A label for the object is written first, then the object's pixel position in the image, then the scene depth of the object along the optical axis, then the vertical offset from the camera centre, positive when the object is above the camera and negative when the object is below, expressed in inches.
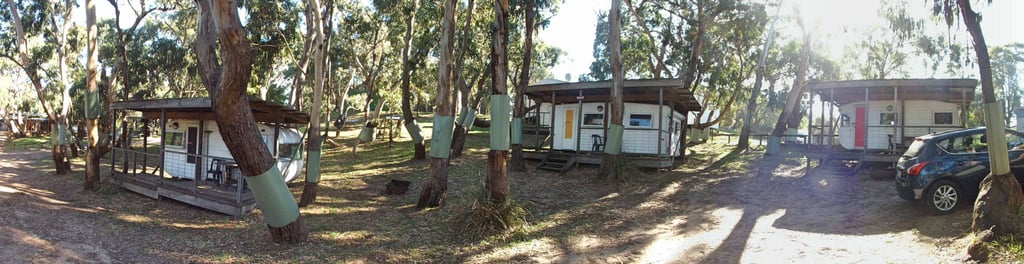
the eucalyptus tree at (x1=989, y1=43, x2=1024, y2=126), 1333.7 +213.6
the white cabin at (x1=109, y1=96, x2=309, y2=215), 434.8 -33.5
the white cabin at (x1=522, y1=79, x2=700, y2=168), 588.7 +21.8
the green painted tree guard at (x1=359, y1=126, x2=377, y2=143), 960.0 -12.8
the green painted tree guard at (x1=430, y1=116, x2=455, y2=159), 387.9 -4.0
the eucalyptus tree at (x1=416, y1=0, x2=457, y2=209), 392.5 -2.4
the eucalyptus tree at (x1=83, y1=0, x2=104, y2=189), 514.0 +8.2
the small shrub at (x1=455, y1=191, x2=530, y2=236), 311.4 -52.4
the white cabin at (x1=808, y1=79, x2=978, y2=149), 553.0 +43.2
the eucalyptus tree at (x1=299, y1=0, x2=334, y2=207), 410.3 +1.8
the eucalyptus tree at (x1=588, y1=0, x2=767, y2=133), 688.4 +157.5
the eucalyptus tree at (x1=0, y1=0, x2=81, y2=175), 609.6 +96.6
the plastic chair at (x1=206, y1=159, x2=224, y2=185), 506.0 -46.6
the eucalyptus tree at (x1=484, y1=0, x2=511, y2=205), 329.7 +12.7
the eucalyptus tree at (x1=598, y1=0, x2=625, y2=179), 513.0 +25.6
